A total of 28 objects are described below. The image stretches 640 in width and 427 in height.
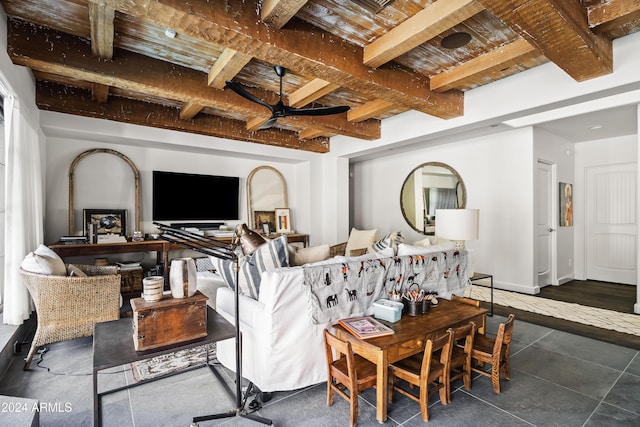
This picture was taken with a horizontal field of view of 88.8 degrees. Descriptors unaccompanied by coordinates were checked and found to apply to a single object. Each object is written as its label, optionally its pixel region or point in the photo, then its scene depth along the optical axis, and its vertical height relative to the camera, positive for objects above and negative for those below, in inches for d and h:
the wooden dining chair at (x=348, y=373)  68.4 -35.9
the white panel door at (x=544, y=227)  195.6 -10.4
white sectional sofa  76.6 -29.9
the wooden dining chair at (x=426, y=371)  69.5 -36.1
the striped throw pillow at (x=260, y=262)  82.2 -12.6
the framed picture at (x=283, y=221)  236.8 -6.3
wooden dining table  68.7 -28.3
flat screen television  194.1 +10.1
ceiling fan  119.1 +38.4
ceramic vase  63.7 -12.7
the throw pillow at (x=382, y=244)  121.4 -12.4
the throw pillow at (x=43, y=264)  97.7 -15.3
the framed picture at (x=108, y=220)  172.1 -3.4
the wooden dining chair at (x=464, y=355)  78.4 -36.4
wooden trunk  57.9 -20.0
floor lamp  62.2 -25.0
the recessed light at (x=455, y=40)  102.5 +55.3
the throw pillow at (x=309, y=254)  92.7 -12.2
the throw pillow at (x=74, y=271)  108.9 -19.5
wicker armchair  95.7 -27.7
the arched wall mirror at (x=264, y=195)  230.2 +13.0
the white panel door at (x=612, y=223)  204.4 -8.5
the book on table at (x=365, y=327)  73.9 -27.5
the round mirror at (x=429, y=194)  216.7 +12.2
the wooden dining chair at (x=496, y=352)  79.1 -35.8
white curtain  103.0 -0.3
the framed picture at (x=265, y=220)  229.4 -5.5
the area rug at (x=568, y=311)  131.0 -45.8
